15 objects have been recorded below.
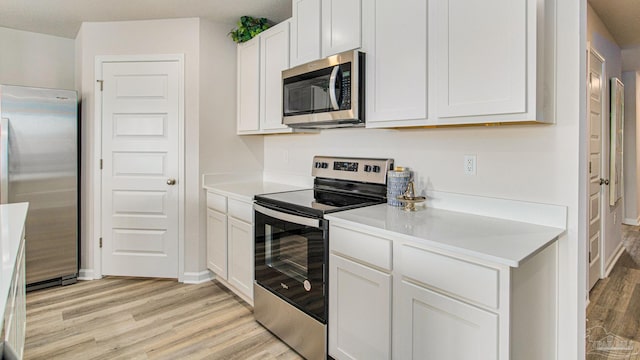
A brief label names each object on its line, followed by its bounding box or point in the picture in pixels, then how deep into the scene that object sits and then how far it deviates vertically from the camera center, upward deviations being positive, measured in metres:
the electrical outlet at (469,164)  1.86 +0.06
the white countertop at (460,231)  1.25 -0.24
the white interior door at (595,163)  2.97 +0.11
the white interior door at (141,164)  3.19 +0.09
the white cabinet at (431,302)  1.22 -0.51
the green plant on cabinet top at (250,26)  3.05 +1.28
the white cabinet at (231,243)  2.55 -0.54
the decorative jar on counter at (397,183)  2.05 -0.05
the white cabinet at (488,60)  1.39 +0.49
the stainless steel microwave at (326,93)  2.04 +0.52
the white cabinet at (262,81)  2.73 +0.79
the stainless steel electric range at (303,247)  1.92 -0.43
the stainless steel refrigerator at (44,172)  2.89 +0.01
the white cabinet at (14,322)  0.62 -0.52
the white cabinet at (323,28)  2.09 +0.94
